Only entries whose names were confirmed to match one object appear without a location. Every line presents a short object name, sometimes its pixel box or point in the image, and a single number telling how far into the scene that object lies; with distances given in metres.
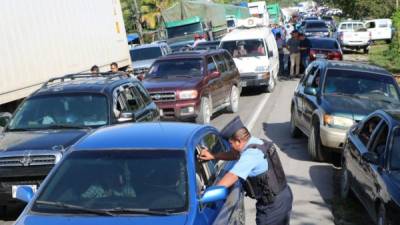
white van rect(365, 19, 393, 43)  46.09
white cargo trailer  14.05
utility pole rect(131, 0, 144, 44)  47.32
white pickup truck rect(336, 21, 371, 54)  40.06
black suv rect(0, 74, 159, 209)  7.61
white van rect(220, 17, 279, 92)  21.27
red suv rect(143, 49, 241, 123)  14.89
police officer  5.04
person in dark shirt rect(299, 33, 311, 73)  25.83
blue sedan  4.71
